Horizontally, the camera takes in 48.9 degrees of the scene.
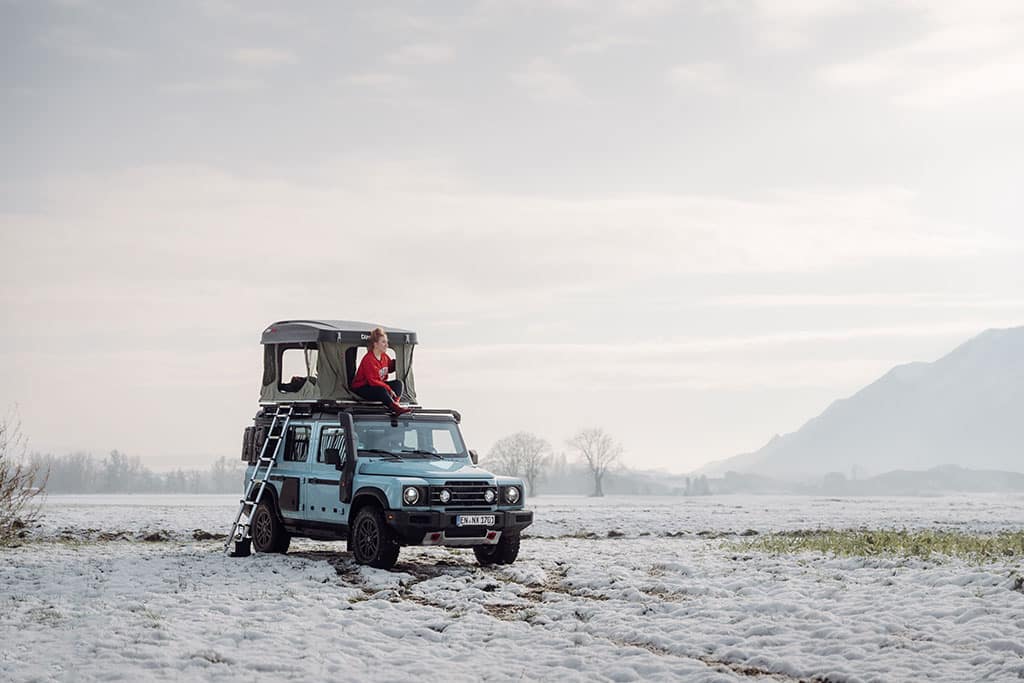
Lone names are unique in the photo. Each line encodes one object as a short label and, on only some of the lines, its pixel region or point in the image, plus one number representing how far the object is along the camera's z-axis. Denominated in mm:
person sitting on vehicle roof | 19812
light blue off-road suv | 18062
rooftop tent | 20688
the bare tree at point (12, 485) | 23203
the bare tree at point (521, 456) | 123438
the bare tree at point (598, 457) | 142388
